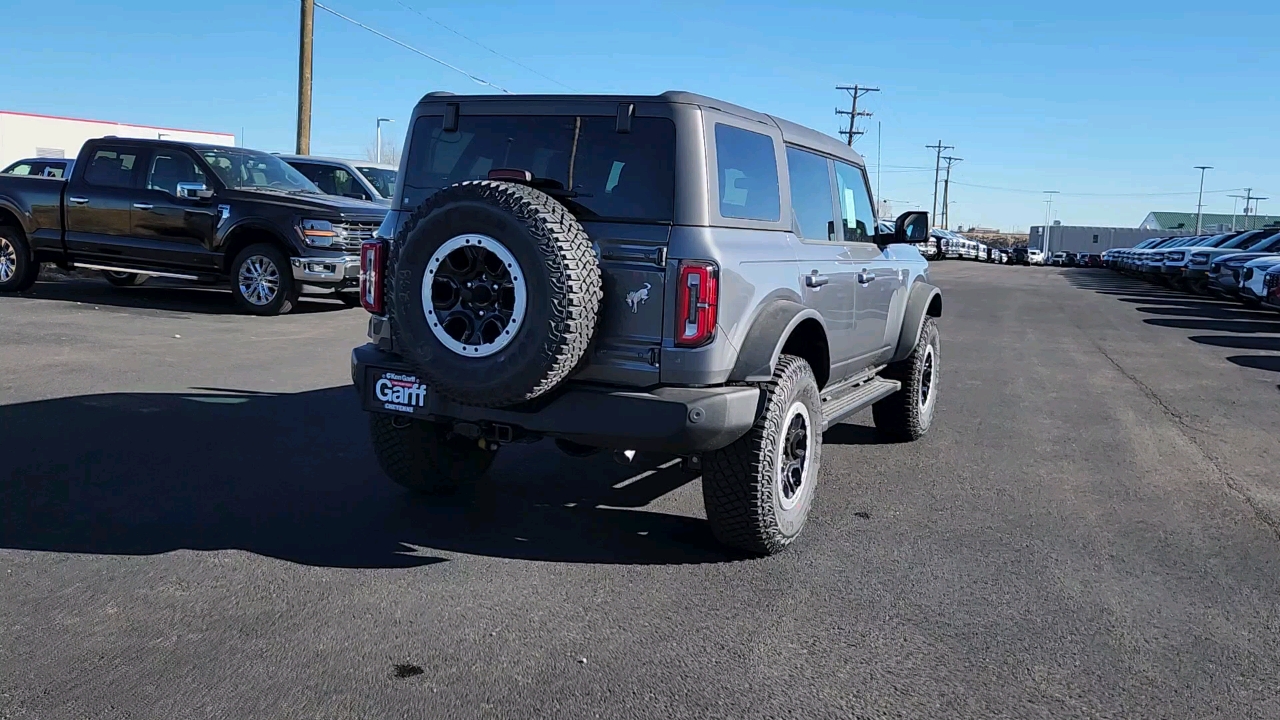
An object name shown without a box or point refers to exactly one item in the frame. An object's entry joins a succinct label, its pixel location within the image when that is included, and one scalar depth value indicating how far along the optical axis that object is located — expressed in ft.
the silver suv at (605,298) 14.05
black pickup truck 42.39
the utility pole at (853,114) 257.34
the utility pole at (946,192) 369.09
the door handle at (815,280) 17.32
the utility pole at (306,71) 74.28
